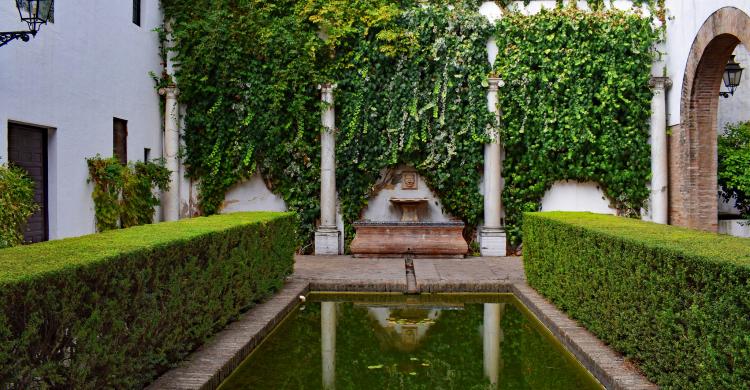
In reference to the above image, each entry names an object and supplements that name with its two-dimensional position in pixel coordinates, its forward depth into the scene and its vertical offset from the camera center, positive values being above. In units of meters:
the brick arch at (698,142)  10.12 +0.89
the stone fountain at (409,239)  11.13 -0.75
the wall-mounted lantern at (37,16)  6.16 +1.75
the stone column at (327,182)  11.72 +0.26
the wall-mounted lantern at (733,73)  10.32 +1.96
